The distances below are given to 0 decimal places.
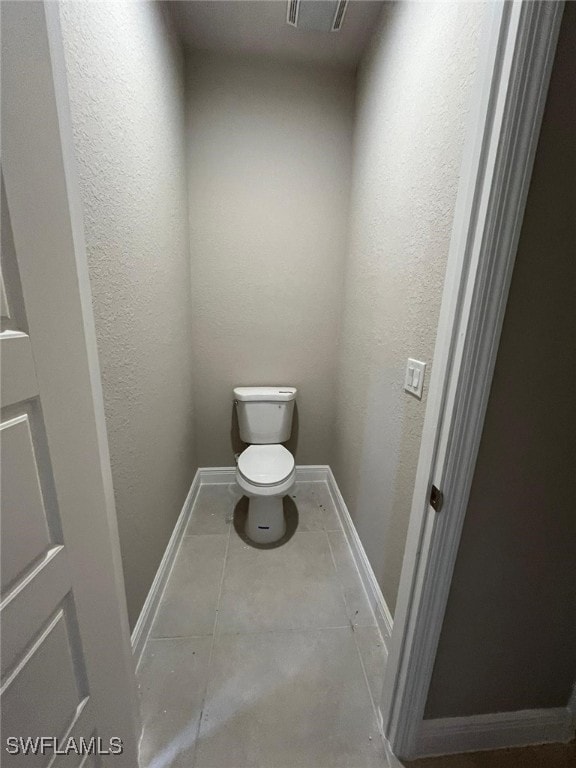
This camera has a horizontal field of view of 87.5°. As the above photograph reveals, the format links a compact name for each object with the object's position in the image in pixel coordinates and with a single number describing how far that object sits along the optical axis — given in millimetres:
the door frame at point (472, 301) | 479
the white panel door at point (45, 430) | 462
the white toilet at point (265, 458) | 1517
